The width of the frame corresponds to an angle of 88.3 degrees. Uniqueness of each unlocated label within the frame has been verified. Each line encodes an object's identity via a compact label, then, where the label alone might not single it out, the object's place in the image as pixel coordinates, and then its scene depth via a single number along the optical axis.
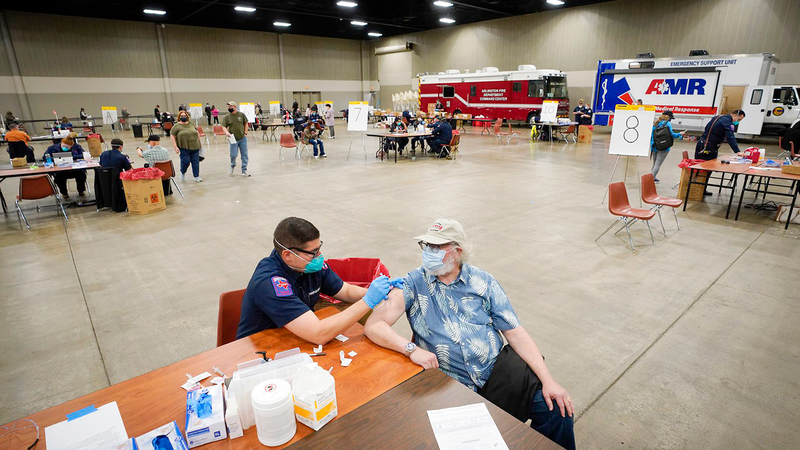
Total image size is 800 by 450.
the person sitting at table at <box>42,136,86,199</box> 8.45
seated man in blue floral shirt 2.05
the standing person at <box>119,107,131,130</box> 23.89
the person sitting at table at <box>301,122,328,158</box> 13.58
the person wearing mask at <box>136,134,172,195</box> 7.92
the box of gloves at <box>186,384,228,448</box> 1.38
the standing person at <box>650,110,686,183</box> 8.59
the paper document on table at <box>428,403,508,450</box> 1.43
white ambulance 15.16
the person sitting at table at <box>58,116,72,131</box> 17.35
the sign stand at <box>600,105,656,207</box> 7.31
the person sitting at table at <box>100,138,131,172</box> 7.46
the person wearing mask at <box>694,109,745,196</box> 7.65
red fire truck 20.50
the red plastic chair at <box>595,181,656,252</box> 5.56
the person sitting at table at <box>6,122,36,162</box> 9.95
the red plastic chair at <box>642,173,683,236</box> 6.06
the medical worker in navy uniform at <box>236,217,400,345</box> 2.02
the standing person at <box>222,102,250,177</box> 9.88
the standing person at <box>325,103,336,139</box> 19.45
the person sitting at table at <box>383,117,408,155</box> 13.40
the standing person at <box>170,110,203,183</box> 9.09
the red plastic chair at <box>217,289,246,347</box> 2.48
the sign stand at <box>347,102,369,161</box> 13.21
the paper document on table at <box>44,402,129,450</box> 1.36
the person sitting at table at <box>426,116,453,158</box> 13.09
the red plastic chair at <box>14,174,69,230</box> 6.86
